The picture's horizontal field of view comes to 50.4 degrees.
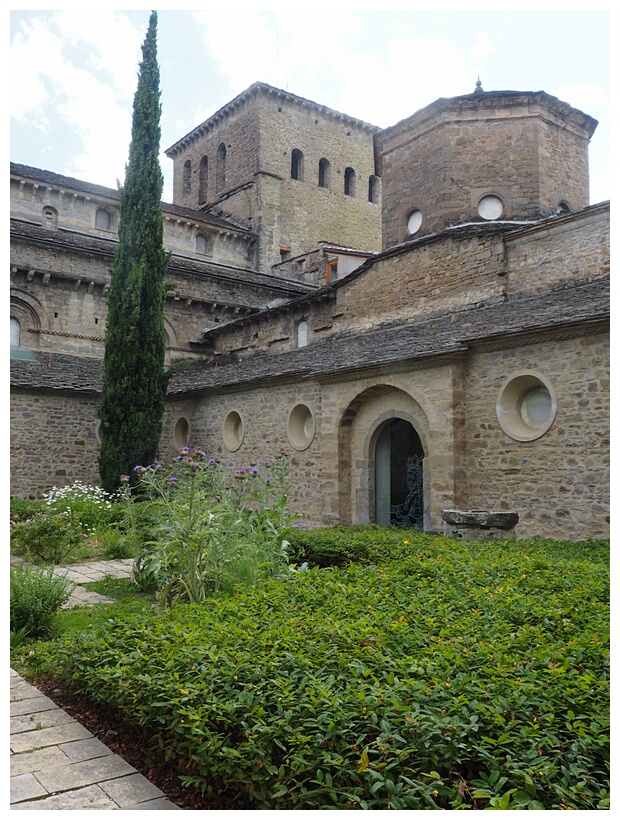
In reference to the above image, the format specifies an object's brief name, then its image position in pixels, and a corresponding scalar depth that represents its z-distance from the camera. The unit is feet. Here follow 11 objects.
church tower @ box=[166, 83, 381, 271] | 94.07
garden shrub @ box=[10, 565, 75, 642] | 19.20
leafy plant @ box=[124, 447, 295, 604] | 20.38
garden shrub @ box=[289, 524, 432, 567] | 25.36
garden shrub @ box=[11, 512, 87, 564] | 32.40
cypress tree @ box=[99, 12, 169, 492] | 53.62
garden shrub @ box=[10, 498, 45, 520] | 41.37
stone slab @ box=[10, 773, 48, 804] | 10.08
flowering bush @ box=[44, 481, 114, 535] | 40.50
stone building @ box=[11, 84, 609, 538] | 32.68
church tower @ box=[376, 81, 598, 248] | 50.24
